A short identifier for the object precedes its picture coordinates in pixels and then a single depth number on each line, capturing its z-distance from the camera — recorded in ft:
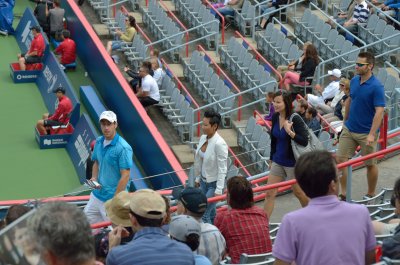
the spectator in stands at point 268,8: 65.16
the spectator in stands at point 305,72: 52.85
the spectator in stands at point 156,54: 59.93
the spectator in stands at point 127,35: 64.90
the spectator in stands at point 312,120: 43.86
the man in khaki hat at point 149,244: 17.95
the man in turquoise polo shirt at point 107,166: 32.40
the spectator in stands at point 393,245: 20.52
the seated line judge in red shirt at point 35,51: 66.03
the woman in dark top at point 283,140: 31.32
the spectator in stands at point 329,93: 50.20
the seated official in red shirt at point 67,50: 66.59
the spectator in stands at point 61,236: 13.98
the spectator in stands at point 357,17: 59.31
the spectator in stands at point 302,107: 43.55
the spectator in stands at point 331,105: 48.52
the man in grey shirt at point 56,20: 70.03
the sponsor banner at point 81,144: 53.31
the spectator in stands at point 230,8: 66.64
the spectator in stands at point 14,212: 21.42
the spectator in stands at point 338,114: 47.40
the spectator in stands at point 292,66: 53.78
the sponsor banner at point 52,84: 58.39
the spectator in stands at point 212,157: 32.55
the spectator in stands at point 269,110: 47.39
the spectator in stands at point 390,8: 60.23
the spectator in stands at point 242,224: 24.34
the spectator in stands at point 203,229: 22.88
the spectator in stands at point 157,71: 58.85
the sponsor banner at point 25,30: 70.64
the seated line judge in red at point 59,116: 57.21
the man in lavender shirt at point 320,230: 17.84
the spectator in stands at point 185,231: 20.63
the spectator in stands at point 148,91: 56.70
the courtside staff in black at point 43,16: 71.56
